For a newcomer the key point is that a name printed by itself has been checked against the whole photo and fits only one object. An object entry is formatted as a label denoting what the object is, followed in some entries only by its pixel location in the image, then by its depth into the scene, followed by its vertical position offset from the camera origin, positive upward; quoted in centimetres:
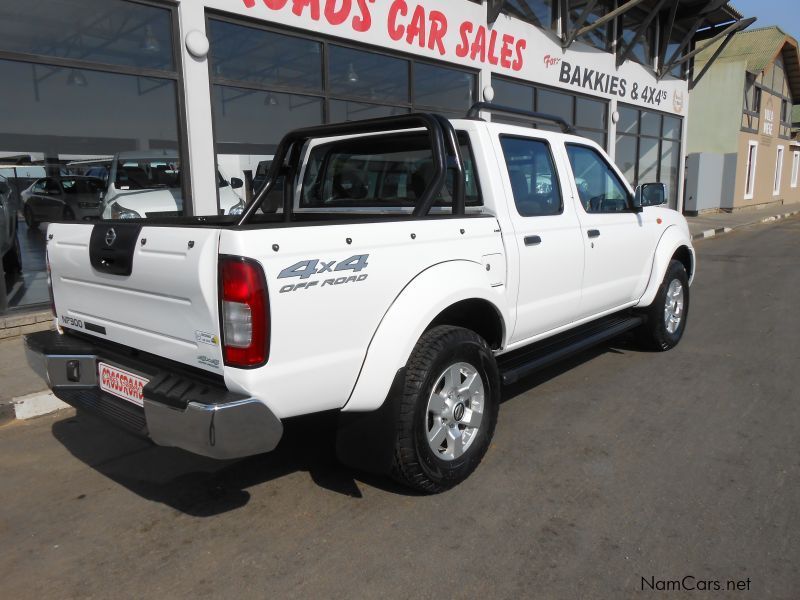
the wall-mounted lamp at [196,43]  657 +165
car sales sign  773 +251
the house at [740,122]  2377 +297
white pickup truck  231 -47
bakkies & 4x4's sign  1307 +259
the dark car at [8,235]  599 -35
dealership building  600 +154
